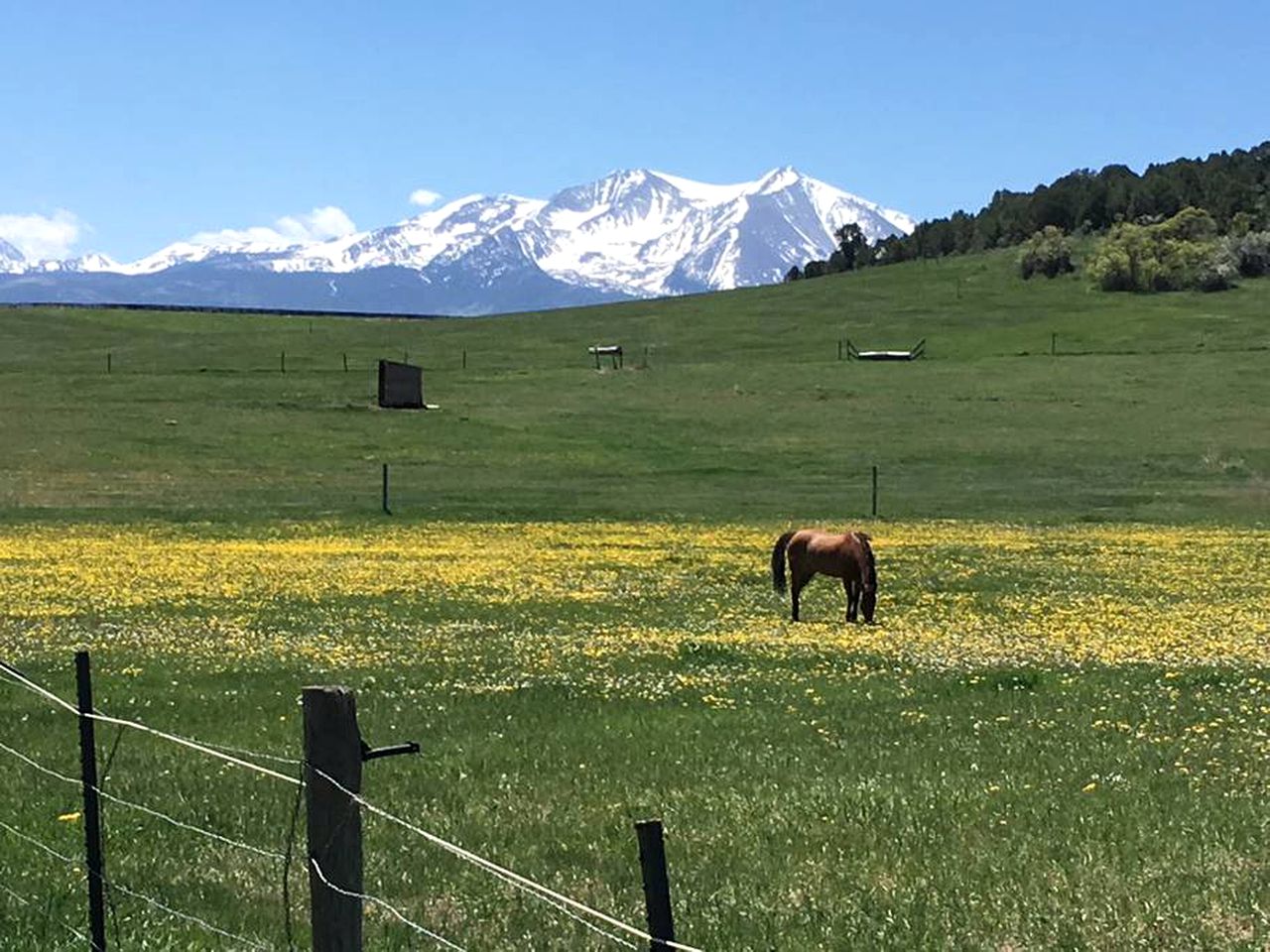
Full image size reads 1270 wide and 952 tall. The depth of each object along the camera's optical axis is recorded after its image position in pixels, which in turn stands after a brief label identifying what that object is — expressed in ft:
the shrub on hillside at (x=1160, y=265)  583.58
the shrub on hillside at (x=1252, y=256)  608.60
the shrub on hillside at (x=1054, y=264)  654.53
